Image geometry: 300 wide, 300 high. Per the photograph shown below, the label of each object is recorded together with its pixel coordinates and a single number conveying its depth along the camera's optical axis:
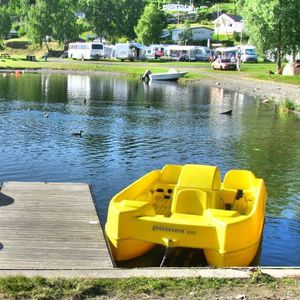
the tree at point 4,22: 122.25
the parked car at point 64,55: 115.03
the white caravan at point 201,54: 105.94
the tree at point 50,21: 113.81
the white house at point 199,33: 135.50
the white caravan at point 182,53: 104.56
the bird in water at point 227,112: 38.88
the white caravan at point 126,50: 105.44
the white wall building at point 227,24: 148.38
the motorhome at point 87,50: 105.43
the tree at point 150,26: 117.31
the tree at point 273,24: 58.38
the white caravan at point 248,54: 97.31
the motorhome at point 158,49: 108.94
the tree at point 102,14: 129.50
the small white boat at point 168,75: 68.69
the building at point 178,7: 186.60
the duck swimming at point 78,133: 28.46
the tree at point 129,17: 131.50
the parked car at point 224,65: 77.72
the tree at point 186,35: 129.38
